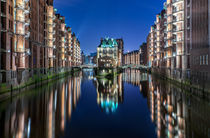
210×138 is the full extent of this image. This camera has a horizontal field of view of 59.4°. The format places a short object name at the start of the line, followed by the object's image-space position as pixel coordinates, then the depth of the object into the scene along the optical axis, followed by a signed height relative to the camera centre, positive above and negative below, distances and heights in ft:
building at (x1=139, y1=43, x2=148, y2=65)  552.21 +44.60
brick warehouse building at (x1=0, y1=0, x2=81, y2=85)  98.53 +22.23
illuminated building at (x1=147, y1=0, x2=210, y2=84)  108.06 +22.42
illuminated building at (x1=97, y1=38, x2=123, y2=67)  601.62 +62.91
